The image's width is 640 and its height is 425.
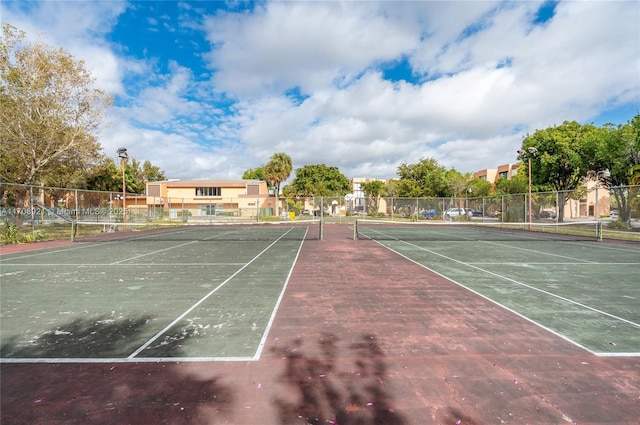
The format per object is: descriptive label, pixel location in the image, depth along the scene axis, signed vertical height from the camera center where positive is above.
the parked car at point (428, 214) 39.84 -0.73
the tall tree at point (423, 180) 51.62 +4.55
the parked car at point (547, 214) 27.06 -0.49
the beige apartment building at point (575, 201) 31.23 +1.44
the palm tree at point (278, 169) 57.22 +7.04
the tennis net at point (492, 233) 20.61 -1.91
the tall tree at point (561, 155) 29.72 +5.13
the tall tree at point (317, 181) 67.61 +6.08
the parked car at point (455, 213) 37.84 -0.58
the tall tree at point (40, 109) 22.48 +7.25
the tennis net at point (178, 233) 20.36 -1.93
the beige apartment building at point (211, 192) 58.00 +3.02
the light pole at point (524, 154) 31.26 +5.42
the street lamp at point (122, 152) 25.81 +4.50
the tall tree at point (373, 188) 78.04 +5.14
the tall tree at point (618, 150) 24.22 +4.61
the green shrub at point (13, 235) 17.16 -1.45
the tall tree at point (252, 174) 95.29 +10.52
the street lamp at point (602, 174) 30.25 +3.24
